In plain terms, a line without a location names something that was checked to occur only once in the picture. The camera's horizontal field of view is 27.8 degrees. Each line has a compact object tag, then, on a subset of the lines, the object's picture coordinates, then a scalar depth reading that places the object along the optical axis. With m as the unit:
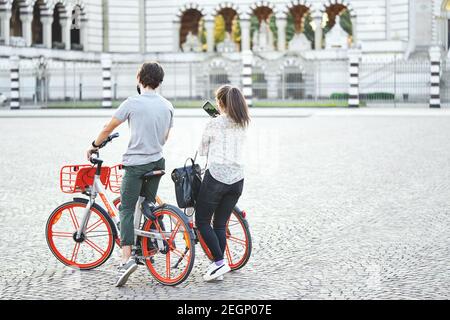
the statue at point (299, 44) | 49.34
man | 6.66
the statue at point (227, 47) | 50.41
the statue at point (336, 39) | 48.00
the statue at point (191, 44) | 52.36
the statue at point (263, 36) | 50.75
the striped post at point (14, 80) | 38.06
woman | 6.69
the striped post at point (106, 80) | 38.31
